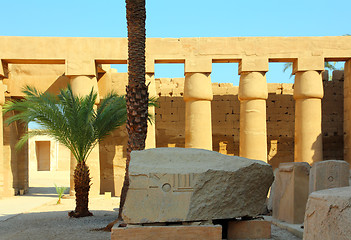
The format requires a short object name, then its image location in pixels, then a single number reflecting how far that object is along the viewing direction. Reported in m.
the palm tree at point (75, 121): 9.72
